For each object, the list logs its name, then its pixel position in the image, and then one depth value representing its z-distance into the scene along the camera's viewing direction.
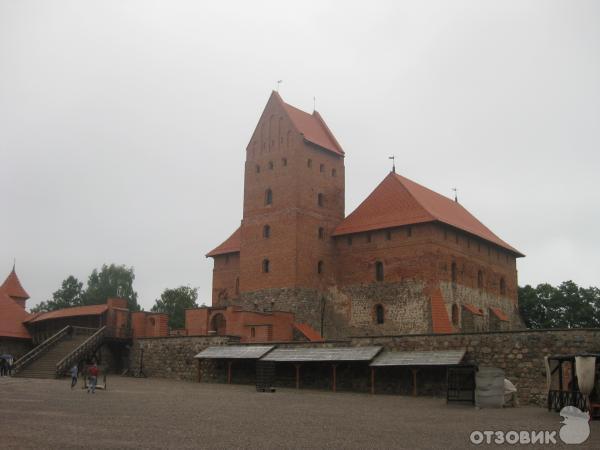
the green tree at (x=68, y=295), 70.50
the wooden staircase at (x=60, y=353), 31.12
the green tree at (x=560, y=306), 49.06
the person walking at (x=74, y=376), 24.52
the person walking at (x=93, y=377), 22.49
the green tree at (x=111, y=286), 67.31
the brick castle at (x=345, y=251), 36.31
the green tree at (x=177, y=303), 62.28
